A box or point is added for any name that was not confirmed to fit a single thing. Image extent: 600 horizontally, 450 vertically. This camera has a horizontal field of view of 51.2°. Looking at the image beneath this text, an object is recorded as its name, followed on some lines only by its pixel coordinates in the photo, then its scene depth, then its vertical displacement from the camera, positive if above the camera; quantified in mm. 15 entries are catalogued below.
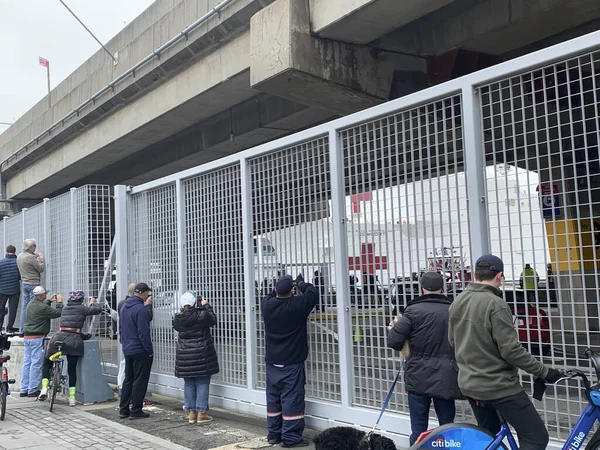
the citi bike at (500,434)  3768 -1139
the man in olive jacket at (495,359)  3969 -639
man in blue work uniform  6578 -868
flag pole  23867 +8151
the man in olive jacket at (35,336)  10016 -882
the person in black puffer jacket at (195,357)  7715 -1022
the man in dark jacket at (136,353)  8320 -1015
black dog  4992 -1415
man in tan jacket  11969 +272
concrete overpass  9172 +3629
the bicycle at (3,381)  8383 -1320
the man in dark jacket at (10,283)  12409 -15
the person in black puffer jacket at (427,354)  4887 -723
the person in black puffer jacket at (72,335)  9266 -826
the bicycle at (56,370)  8948 -1311
